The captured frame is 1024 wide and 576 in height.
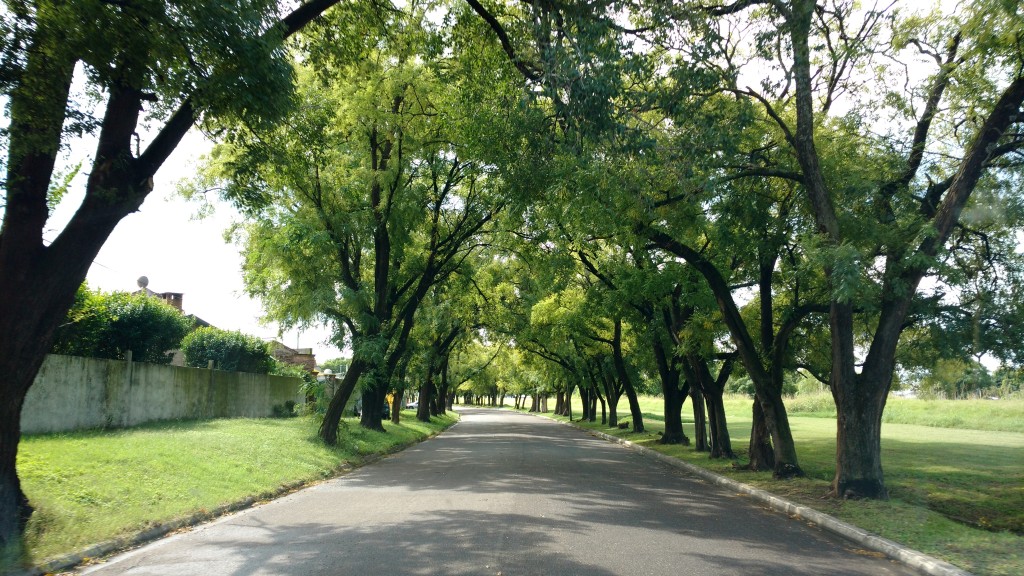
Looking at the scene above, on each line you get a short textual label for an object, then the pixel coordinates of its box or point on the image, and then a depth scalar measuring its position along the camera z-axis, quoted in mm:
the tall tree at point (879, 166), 10297
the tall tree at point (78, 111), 7195
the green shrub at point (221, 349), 24548
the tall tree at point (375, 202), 14601
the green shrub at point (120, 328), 15609
